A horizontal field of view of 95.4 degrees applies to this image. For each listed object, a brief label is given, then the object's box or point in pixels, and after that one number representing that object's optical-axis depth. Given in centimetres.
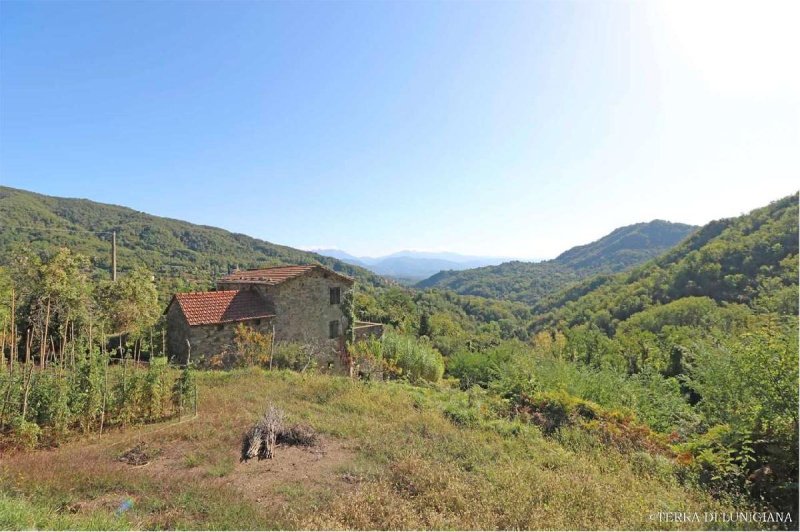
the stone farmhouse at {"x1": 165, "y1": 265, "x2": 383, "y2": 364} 1509
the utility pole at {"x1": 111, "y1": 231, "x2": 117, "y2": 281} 2173
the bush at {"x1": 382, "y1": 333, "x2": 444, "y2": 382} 2058
